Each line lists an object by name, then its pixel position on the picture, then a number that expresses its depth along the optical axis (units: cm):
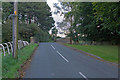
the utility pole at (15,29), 1207
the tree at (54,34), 6359
